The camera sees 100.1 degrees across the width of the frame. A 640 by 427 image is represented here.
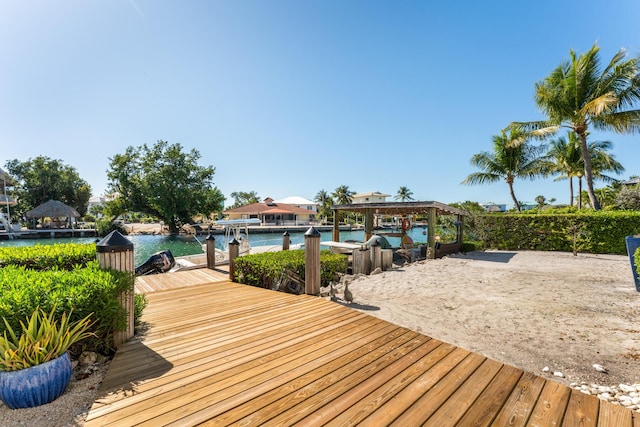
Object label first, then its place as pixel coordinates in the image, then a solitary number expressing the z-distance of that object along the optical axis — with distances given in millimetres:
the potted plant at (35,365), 1932
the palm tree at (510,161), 19719
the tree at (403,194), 68000
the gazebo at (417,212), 11617
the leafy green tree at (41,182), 38719
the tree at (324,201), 51775
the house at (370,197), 62000
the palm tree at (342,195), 55881
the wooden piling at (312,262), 5422
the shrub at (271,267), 6188
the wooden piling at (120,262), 3121
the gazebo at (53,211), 31422
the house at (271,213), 45938
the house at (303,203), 62281
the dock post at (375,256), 8875
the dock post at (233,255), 6922
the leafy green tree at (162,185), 33562
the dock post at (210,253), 8672
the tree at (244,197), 68375
